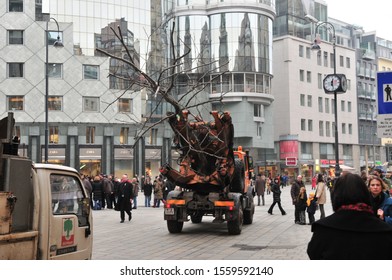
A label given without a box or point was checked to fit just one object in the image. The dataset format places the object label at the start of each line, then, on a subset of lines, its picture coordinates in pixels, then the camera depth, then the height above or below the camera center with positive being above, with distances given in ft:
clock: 75.10 +12.06
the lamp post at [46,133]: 91.19 +6.30
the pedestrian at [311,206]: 54.65 -4.39
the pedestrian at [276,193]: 66.28 -3.67
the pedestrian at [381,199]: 22.56 -1.58
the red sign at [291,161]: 158.01 +1.35
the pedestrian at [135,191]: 82.94 -4.13
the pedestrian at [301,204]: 56.18 -4.32
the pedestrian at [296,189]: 57.31 -2.70
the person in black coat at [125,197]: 58.03 -3.51
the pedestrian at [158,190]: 85.20 -3.93
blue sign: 25.46 +3.59
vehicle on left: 16.03 -1.50
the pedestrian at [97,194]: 80.28 -4.27
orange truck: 46.70 -0.63
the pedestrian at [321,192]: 55.21 -2.95
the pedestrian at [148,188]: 87.10 -3.66
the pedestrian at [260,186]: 88.74 -3.56
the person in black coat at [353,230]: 10.53 -1.36
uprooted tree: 46.44 +1.82
